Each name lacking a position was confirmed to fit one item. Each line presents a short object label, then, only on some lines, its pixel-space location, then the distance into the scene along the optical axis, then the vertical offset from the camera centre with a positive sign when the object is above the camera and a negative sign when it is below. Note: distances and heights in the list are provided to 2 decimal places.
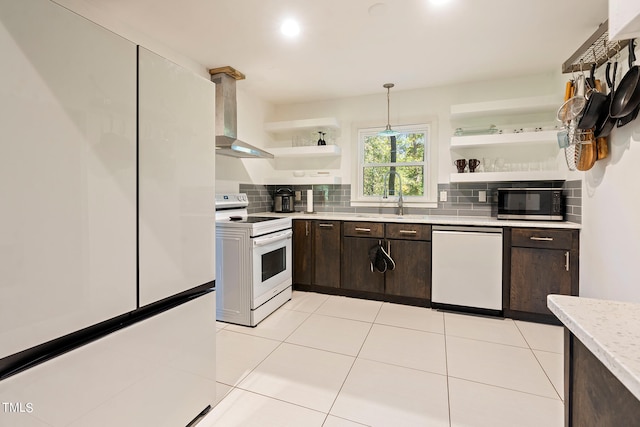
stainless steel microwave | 2.81 +0.02
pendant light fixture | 3.32 +0.83
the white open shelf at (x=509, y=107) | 2.94 +1.00
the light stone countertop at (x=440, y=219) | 2.68 -0.13
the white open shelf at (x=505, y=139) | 2.93 +0.68
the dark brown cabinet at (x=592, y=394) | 0.54 -0.38
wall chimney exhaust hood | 3.04 +1.02
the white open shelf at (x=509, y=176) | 2.90 +0.31
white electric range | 2.63 -0.58
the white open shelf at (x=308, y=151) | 3.80 +0.71
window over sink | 3.68 +0.51
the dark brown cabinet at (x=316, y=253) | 3.38 -0.52
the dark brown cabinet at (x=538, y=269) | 2.58 -0.54
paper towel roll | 3.96 +0.07
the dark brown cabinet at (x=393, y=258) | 3.05 -0.55
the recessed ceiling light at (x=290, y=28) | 2.26 +1.38
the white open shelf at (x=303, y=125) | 3.76 +1.04
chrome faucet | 3.65 +0.20
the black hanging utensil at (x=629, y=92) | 1.69 +0.66
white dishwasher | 2.79 -0.57
